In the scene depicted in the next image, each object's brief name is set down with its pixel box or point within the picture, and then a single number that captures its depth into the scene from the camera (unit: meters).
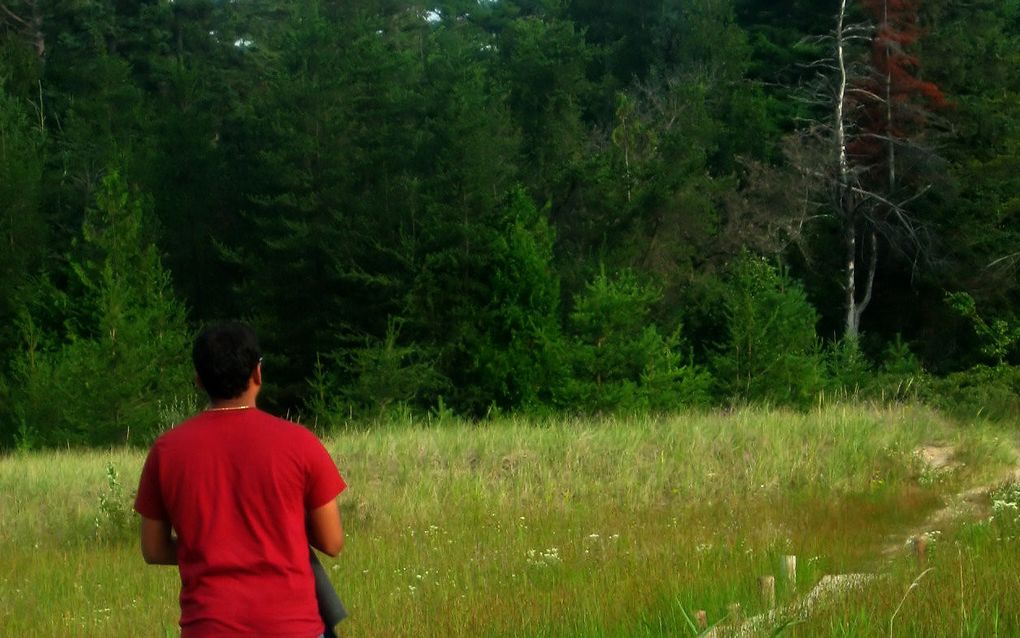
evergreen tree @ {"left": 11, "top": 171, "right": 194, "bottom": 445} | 37.62
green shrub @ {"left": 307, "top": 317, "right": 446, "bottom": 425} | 37.53
